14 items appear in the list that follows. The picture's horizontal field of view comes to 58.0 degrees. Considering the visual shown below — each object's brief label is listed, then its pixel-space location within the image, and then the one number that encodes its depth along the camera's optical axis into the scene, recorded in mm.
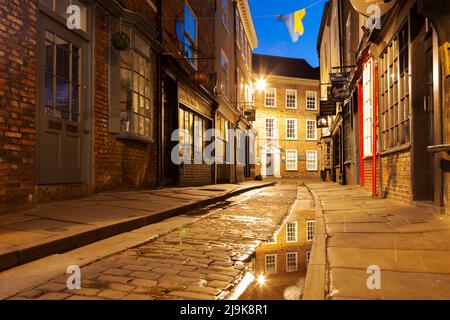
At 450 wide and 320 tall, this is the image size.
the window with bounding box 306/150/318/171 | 41219
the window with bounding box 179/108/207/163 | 14625
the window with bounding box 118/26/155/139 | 9773
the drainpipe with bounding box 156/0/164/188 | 11812
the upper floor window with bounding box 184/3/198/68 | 15184
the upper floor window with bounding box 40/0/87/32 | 7211
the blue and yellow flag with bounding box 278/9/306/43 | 14859
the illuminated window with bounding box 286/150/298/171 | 40906
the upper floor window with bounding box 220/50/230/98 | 22406
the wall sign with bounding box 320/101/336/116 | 21641
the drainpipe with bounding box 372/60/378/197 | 10547
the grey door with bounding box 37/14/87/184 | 6777
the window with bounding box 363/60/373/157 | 12147
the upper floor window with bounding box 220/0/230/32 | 22334
